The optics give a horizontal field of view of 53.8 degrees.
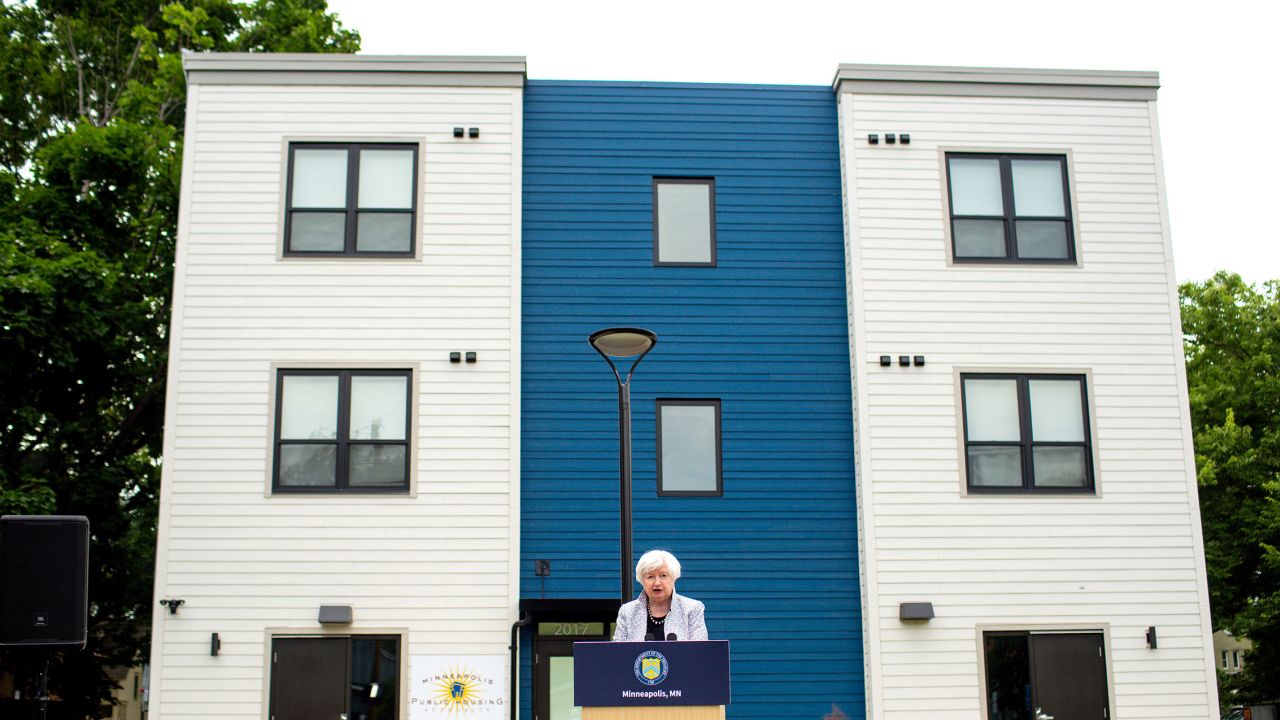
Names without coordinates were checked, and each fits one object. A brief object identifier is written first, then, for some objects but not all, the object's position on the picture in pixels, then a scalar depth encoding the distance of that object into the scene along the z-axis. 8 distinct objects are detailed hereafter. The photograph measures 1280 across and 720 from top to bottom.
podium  5.69
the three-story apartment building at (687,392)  12.36
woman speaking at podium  6.39
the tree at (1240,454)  23.45
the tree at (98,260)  14.94
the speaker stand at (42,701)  7.62
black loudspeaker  7.93
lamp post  9.14
